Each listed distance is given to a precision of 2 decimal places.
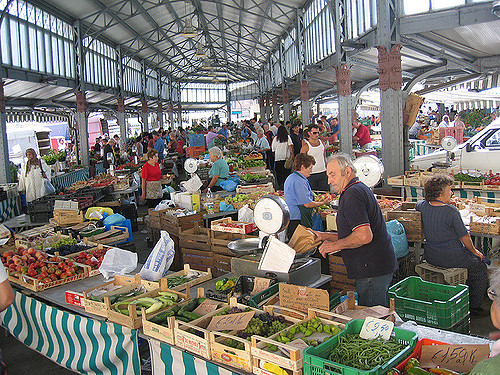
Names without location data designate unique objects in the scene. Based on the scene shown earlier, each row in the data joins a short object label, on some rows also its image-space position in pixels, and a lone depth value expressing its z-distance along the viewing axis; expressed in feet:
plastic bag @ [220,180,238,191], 27.81
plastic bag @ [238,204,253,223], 20.85
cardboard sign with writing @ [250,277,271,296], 11.96
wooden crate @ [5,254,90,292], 14.61
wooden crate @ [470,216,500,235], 17.37
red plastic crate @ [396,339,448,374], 8.41
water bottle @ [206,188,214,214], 23.45
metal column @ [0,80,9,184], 36.22
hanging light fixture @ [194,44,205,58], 59.82
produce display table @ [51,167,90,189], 43.47
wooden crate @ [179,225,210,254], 18.51
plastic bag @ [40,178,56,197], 32.39
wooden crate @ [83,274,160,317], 12.39
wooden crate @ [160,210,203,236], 21.01
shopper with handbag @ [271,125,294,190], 35.96
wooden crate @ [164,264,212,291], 13.51
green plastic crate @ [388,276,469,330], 11.30
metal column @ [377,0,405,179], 28.25
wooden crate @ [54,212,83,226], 22.75
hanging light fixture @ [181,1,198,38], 55.97
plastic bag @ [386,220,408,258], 16.55
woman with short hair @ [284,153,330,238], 17.42
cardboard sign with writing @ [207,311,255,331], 9.90
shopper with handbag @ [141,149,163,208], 27.40
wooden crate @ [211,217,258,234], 18.26
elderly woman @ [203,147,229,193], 27.53
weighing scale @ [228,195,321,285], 10.99
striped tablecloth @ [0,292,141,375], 11.76
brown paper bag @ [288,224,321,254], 11.31
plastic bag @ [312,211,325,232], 20.40
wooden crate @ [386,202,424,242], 17.22
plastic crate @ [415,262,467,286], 14.80
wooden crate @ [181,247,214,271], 18.45
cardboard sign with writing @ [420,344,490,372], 8.27
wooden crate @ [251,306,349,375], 8.18
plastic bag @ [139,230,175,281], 14.66
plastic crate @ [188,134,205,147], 57.52
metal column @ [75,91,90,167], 54.39
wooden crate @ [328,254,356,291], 16.56
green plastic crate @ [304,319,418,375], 7.48
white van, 28.98
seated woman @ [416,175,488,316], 15.03
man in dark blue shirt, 10.92
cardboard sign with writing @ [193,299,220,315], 11.23
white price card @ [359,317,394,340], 8.63
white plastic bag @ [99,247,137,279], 15.28
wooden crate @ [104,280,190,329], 11.34
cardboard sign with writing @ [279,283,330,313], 9.98
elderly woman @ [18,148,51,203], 31.76
